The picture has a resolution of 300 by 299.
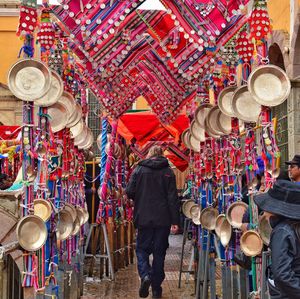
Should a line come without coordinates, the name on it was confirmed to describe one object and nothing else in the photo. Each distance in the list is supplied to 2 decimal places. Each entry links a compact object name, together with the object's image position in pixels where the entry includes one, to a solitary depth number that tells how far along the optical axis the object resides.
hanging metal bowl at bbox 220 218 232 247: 5.62
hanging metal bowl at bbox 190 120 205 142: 7.64
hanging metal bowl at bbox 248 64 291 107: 4.62
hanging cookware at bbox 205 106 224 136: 6.33
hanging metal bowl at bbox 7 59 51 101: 4.65
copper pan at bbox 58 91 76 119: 6.19
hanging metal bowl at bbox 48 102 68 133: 5.75
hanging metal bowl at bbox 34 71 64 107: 5.06
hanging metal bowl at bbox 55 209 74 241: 5.82
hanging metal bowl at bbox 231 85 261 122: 5.02
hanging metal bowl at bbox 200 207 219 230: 6.65
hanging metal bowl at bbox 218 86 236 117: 5.73
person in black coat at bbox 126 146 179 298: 7.47
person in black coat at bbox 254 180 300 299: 3.35
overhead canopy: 5.17
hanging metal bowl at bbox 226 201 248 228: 5.38
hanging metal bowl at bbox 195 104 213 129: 7.06
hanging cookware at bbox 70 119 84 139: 7.18
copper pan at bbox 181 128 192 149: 8.63
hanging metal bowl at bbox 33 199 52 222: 4.88
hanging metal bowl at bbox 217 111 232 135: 6.14
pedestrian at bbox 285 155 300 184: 5.06
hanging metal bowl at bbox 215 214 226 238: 5.81
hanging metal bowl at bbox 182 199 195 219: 8.60
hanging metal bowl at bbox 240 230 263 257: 4.62
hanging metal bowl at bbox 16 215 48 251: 4.45
